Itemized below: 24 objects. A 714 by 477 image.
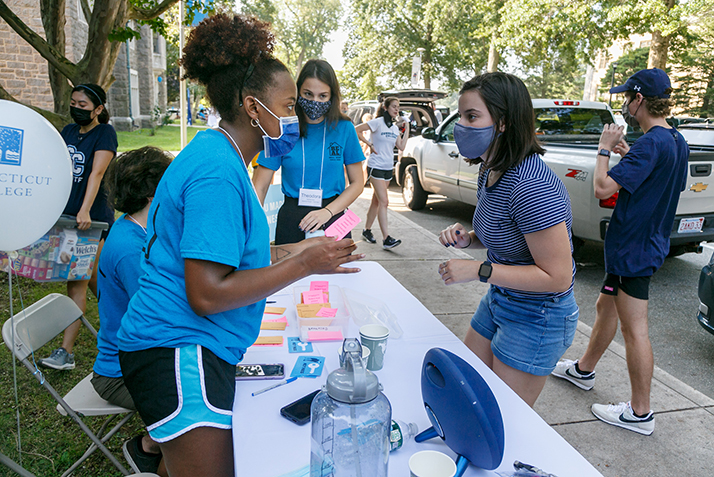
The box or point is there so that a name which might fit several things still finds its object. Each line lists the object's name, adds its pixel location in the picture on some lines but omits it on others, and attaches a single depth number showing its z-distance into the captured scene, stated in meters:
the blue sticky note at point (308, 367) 1.72
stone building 15.72
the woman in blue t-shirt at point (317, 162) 2.89
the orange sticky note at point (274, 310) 2.26
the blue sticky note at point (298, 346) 1.92
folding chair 2.08
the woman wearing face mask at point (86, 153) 3.66
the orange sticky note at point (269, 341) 1.98
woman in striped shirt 1.71
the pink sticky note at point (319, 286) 2.32
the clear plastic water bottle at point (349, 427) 1.04
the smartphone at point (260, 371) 1.70
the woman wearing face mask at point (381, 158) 6.55
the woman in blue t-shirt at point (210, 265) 1.25
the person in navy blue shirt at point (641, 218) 2.80
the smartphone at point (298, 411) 1.44
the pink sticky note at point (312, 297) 2.21
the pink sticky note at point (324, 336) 1.99
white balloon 2.20
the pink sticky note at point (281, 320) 2.16
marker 1.60
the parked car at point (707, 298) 3.56
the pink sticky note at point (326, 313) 2.06
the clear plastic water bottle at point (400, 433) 1.32
